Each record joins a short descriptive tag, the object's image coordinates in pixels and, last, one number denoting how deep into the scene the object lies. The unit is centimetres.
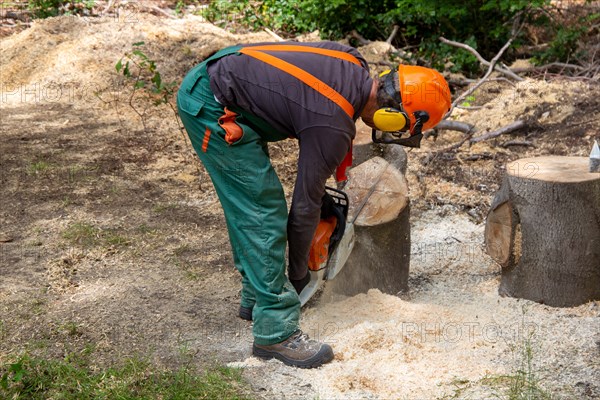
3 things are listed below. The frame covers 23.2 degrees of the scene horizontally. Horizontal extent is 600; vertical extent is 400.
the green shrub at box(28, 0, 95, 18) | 2069
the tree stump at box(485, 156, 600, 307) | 781
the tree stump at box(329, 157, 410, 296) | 824
